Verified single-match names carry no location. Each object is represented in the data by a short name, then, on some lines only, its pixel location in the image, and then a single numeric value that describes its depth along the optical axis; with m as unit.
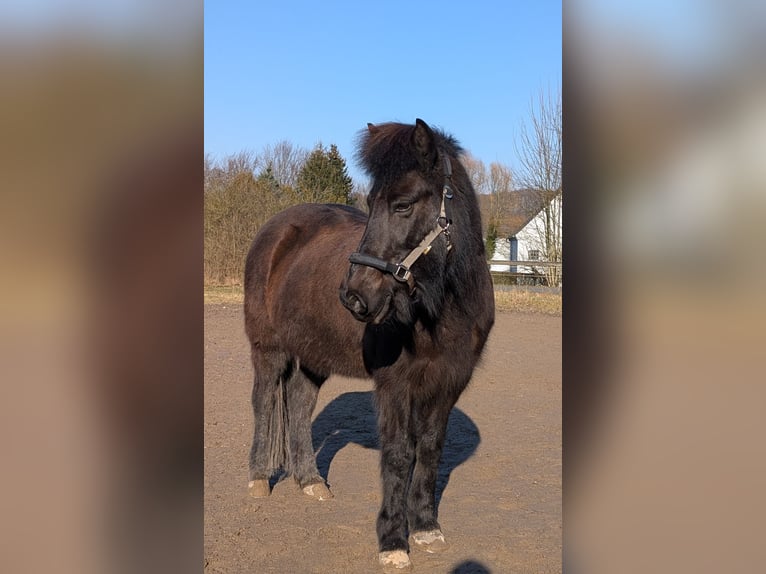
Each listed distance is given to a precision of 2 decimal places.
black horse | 3.27
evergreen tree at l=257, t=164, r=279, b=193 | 21.84
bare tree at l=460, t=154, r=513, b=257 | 25.70
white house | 21.56
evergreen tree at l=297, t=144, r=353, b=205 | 25.31
